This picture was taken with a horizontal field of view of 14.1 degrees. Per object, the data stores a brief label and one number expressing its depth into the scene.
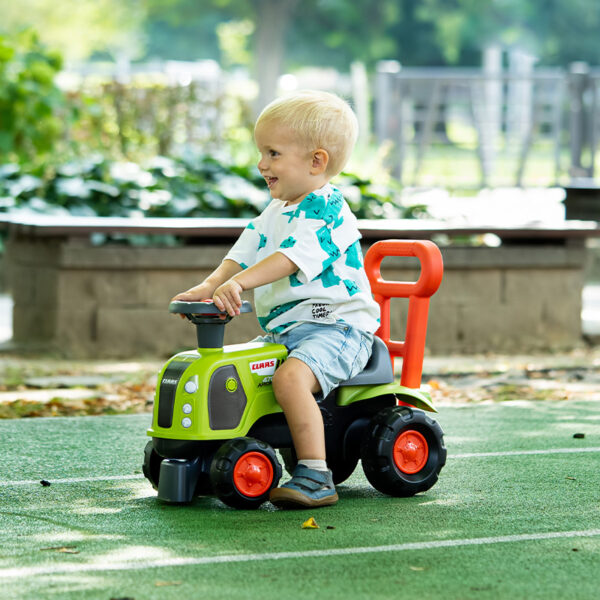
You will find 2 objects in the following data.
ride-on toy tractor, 8.05
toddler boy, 8.12
